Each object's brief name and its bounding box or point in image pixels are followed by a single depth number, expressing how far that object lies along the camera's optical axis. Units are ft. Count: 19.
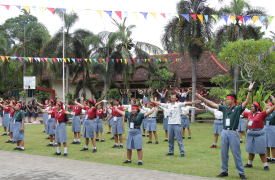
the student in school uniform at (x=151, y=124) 39.04
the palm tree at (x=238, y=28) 64.76
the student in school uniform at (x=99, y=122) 39.50
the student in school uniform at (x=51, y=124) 35.14
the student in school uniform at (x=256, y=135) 22.50
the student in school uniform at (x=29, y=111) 73.95
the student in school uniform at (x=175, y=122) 28.53
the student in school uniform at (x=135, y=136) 24.58
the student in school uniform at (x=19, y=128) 31.85
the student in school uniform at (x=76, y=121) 38.29
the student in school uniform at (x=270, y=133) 24.97
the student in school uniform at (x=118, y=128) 34.81
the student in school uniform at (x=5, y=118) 47.32
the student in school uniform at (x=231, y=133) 19.70
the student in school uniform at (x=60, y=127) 28.68
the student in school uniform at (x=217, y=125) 34.40
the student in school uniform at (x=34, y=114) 75.33
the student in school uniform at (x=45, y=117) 53.24
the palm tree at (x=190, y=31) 69.46
